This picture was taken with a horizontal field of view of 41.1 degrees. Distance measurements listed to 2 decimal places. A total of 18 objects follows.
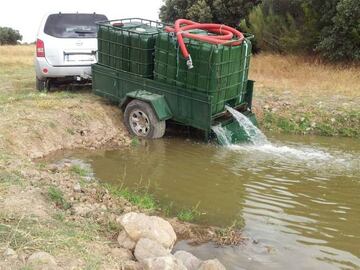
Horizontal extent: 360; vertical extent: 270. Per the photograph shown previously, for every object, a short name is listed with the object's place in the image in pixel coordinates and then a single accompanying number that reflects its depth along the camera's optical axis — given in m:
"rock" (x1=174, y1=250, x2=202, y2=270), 4.78
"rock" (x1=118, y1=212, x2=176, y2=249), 5.04
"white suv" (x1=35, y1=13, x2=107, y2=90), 11.06
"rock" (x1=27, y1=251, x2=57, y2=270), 4.02
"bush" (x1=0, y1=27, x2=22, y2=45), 50.88
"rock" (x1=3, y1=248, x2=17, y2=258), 4.13
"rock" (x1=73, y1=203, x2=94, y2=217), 5.71
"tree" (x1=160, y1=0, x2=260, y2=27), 22.83
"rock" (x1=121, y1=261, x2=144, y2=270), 4.51
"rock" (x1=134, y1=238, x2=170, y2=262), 4.73
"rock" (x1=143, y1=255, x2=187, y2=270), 4.29
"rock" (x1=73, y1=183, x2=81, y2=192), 6.50
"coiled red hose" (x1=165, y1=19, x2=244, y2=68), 8.94
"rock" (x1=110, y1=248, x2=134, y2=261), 4.73
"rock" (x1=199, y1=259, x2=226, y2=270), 4.58
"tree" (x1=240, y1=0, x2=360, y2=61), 15.73
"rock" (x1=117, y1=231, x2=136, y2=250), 5.03
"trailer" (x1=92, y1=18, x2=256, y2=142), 9.39
